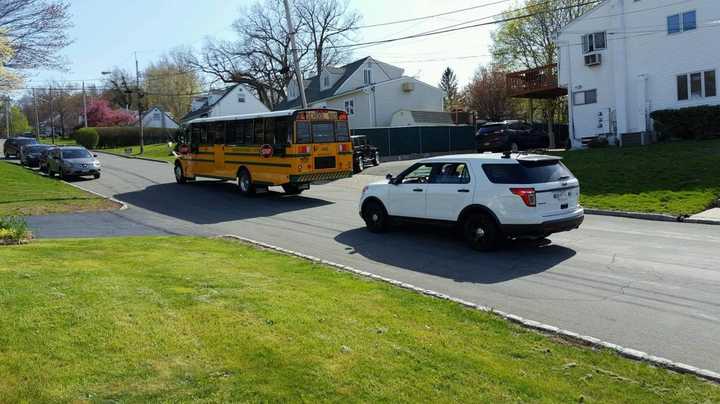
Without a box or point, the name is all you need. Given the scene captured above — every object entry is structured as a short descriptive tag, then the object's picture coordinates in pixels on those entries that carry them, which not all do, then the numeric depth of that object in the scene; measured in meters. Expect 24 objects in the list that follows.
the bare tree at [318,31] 70.69
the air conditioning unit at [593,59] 30.84
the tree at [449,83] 87.50
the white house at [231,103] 64.62
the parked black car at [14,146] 50.47
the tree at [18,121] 110.41
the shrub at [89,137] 69.75
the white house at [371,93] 47.25
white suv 10.13
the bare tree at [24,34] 22.08
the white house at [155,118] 86.50
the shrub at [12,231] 10.40
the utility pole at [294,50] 28.66
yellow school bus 18.72
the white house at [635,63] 27.12
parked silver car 28.50
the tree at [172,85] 91.06
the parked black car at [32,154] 38.25
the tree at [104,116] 91.88
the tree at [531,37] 52.72
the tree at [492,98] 63.19
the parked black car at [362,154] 29.45
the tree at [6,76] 12.22
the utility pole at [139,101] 53.23
